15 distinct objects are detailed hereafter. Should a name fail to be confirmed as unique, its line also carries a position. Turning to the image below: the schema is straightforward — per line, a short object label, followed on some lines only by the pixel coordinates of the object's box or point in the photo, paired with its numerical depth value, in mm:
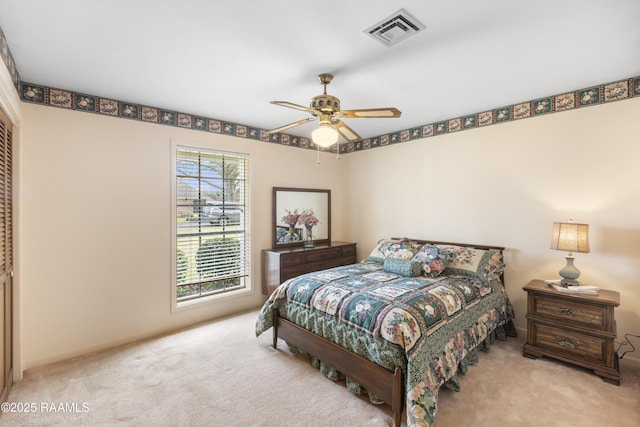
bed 1957
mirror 4426
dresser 3979
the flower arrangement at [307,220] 4535
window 3639
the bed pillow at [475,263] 3094
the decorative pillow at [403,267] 3105
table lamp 2662
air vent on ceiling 1785
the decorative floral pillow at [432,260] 3104
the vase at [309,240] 4477
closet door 2133
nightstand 2426
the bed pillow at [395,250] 3462
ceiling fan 2322
